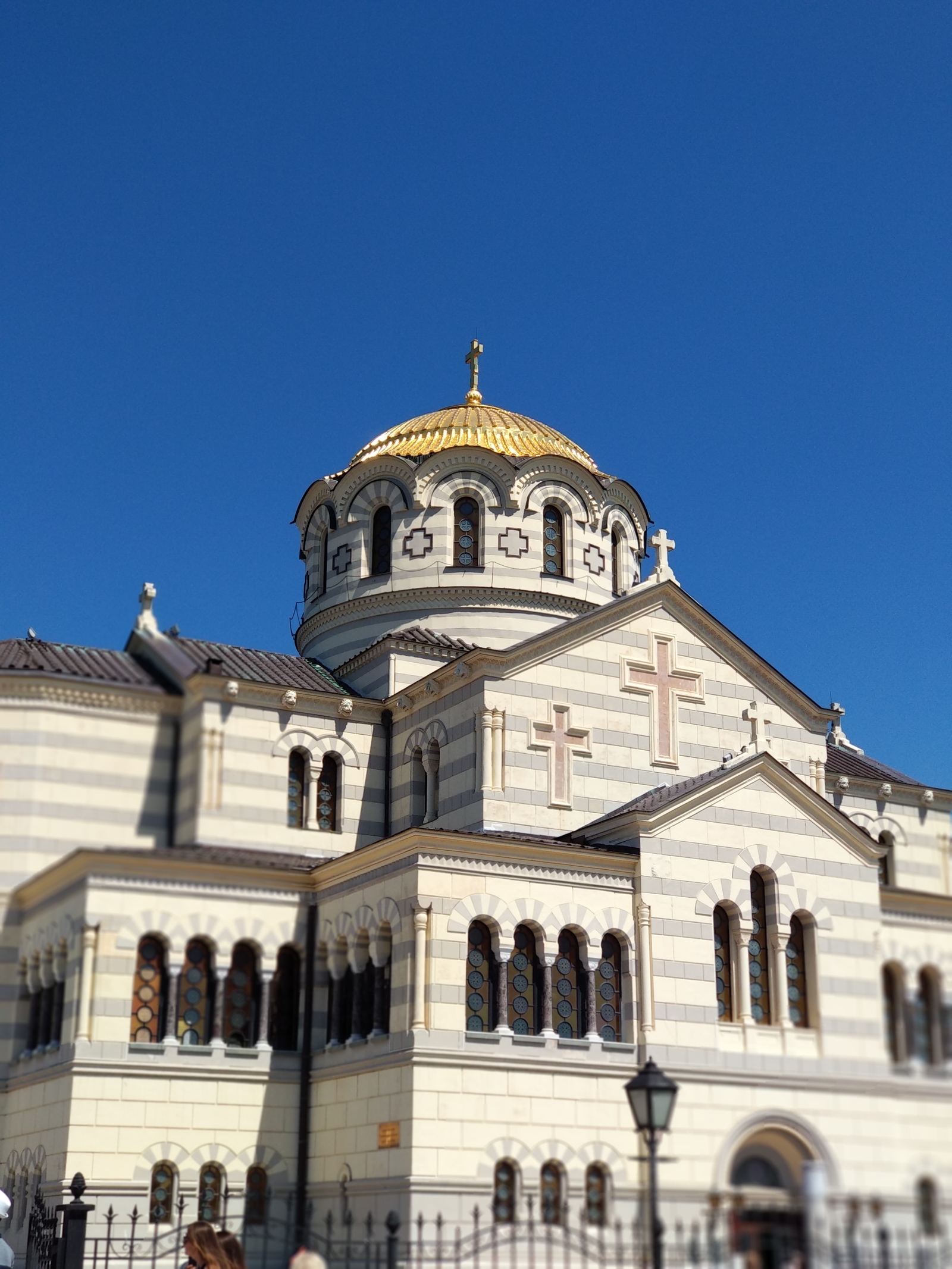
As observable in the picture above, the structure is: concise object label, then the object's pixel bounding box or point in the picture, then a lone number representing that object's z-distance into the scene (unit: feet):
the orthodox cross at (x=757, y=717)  102.22
